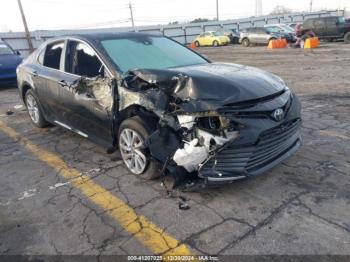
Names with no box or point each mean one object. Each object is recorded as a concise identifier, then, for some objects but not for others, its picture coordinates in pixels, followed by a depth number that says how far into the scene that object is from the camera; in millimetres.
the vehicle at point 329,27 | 23969
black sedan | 3322
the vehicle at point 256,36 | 26781
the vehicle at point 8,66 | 12180
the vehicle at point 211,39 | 32250
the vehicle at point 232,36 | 32812
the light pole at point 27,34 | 28866
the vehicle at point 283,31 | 26078
